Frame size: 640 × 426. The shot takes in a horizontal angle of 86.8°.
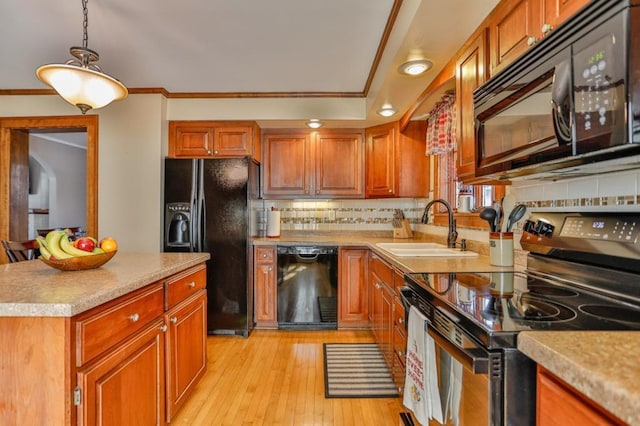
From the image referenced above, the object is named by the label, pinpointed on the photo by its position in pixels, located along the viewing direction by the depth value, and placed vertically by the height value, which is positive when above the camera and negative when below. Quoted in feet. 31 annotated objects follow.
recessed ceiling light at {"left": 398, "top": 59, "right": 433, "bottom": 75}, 6.96 +3.11
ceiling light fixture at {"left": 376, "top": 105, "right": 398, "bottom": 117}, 9.84 +3.09
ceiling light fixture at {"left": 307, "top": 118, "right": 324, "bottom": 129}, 11.10 +3.06
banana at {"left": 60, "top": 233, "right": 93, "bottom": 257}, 4.89 -0.52
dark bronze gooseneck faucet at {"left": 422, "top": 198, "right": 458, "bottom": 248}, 8.21 -0.46
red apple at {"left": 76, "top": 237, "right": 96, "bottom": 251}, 5.02 -0.46
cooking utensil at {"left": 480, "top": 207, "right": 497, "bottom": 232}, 5.90 -0.03
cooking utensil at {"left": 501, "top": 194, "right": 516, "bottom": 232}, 5.77 +0.12
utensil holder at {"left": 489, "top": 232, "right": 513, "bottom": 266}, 5.65 -0.57
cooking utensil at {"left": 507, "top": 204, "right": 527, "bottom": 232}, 5.50 +0.00
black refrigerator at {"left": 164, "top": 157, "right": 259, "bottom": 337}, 10.48 -0.35
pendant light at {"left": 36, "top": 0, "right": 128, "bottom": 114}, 5.61 +2.28
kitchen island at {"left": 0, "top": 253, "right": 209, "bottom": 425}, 3.46 -1.50
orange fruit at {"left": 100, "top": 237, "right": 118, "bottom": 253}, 5.24 -0.49
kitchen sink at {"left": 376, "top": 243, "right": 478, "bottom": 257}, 7.13 -0.85
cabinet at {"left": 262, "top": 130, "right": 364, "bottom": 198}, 12.11 +1.79
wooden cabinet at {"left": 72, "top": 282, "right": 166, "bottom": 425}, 3.65 -1.86
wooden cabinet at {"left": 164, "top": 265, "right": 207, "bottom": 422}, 5.64 -2.24
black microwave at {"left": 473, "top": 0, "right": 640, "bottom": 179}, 2.51 +1.09
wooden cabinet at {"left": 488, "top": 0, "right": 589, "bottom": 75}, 3.75 +2.41
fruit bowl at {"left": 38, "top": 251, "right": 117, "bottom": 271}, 4.82 -0.71
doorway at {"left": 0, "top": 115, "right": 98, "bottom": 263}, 10.91 +1.64
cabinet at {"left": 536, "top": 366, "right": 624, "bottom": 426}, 1.76 -1.11
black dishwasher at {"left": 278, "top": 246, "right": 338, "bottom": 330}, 10.90 -2.39
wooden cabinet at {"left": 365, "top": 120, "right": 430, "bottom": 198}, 11.20 +1.70
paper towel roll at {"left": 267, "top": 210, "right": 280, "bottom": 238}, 12.23 -0.37
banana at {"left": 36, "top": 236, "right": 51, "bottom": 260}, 4.82 -0.51
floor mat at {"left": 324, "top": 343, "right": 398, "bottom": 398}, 7.20 -3.76
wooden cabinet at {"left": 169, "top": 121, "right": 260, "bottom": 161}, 11.25 +2.49
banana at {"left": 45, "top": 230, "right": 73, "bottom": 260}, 4.78 -0.46
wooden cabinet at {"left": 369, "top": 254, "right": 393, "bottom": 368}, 7.38 -2.20
